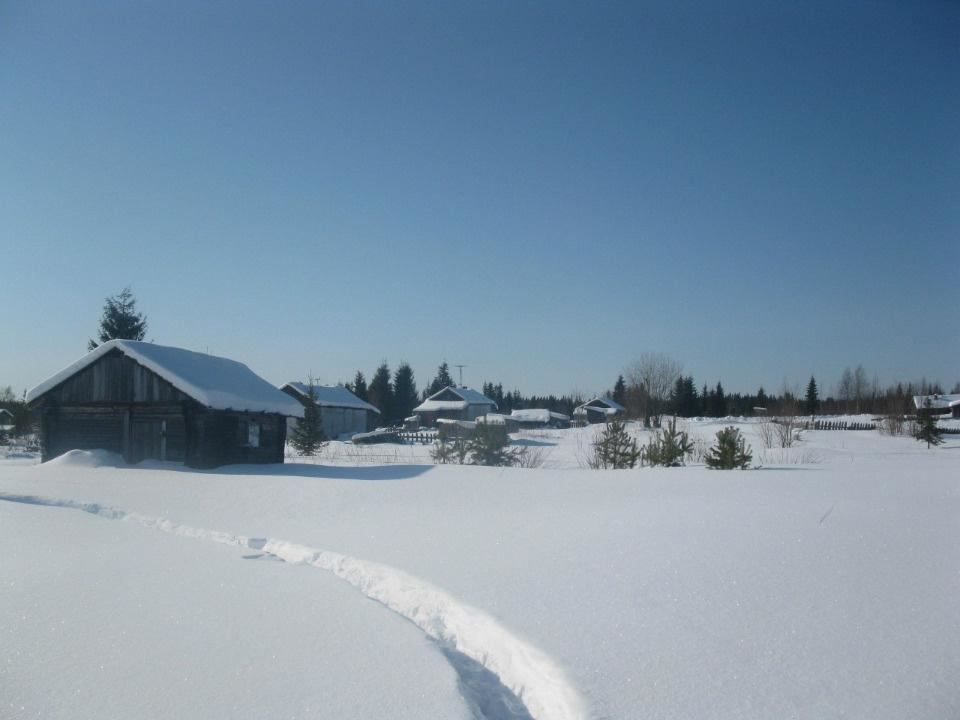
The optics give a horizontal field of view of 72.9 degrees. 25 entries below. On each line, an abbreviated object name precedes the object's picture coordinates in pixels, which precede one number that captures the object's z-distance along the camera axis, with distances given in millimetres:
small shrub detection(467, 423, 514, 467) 22594
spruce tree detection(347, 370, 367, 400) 84938
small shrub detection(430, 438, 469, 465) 23453
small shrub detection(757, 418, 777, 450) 34469
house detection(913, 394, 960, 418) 64188
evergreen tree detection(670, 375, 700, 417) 77562
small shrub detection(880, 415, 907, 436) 43156
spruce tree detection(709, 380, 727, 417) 85125
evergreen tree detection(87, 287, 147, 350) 47000
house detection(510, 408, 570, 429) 76062
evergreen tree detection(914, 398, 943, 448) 30891
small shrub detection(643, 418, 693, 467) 18250
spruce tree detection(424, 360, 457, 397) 111062
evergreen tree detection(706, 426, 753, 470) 16625
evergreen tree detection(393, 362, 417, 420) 81250
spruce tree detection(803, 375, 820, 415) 81812
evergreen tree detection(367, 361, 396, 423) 80188
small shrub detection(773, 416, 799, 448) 33969
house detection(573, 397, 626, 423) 81062
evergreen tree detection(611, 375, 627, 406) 103388
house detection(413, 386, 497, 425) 68000
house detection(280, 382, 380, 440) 53406
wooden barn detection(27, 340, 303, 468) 21328
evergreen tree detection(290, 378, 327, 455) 33469
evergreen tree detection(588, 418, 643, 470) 20297
